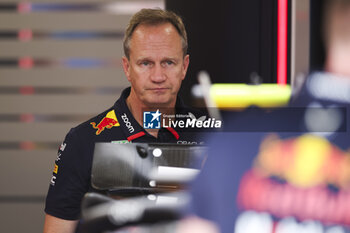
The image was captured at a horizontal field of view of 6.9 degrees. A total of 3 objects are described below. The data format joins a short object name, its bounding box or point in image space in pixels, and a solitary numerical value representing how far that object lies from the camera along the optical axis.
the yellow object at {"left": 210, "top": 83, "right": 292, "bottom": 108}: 6.14
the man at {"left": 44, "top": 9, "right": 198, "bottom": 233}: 6.25
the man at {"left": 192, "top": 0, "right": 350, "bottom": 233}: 6.05
